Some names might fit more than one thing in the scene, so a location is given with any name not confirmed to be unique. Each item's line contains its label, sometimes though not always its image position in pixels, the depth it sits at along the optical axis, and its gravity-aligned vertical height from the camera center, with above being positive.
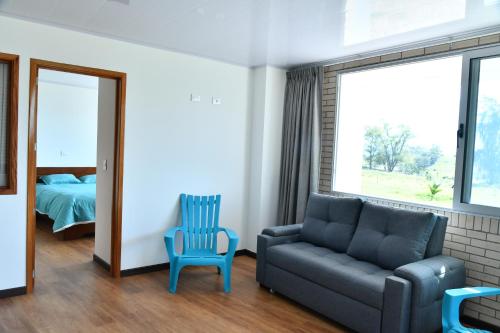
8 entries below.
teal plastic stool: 2.40 -0.97
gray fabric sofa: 2.71 -0.94
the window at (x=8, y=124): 3.30 +0.12
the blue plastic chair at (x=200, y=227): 4.07 -0.89
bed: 5.35 -1.01
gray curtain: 4.54 +0.10
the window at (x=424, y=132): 3.26 +0.26
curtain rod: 3.19 +1.09
